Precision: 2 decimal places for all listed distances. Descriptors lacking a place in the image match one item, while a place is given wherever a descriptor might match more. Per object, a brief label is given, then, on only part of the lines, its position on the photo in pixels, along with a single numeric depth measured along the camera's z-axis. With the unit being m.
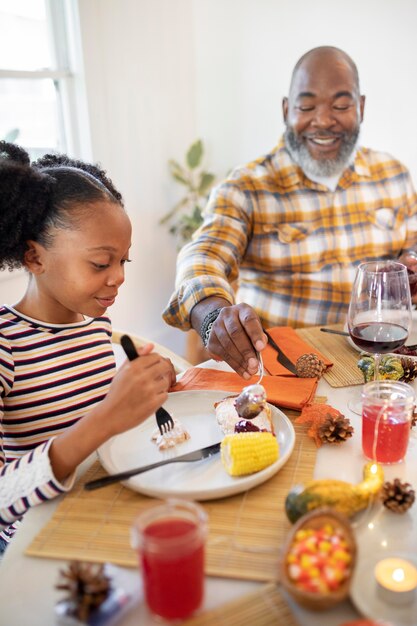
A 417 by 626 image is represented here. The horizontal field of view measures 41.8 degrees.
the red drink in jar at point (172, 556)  0.63
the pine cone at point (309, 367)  1.32
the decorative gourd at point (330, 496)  0.77
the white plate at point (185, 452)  0.86
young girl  1.21
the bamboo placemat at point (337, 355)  1.33
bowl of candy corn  0.64
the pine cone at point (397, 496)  0.82
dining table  0.66
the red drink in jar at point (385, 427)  0.96
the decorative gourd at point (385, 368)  1.24
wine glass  1.13
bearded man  2.17
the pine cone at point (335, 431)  1.03
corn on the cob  0.90
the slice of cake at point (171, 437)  1.03
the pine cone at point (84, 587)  0.64
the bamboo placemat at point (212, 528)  0.74
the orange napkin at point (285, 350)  1.38
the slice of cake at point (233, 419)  1.03
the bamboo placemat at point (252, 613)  0.64
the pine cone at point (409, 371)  1.29
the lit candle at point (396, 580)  0.67
